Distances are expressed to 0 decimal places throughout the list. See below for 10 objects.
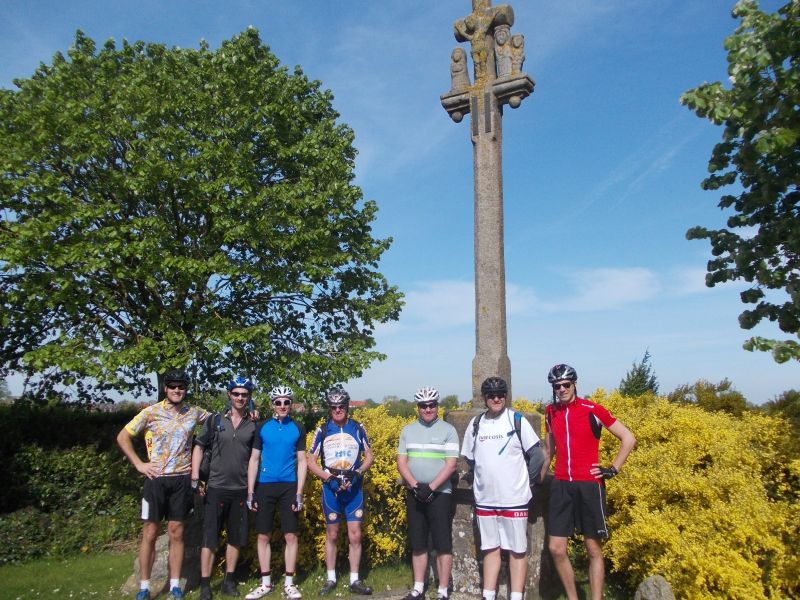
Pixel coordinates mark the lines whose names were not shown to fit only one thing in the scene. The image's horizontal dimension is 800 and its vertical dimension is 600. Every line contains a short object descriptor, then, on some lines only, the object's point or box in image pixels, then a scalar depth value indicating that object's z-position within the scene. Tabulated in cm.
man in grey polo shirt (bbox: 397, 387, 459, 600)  505
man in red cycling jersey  460
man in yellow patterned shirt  544
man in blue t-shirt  554
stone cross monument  577
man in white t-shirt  466
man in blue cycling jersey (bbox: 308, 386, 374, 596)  559
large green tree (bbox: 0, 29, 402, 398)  1002
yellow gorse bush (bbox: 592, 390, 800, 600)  439
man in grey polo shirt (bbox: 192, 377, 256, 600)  550
